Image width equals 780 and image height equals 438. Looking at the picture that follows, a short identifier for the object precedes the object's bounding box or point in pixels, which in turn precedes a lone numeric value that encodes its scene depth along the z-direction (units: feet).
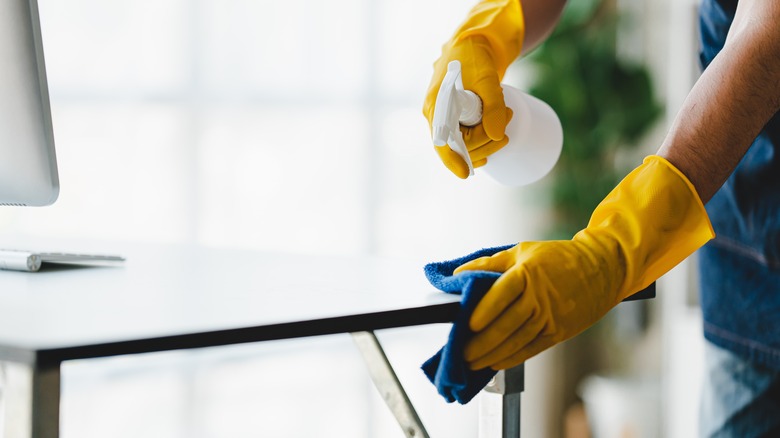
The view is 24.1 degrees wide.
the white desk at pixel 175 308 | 4.69
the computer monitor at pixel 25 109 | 5.92
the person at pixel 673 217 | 5.42
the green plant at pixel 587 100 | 14.34
